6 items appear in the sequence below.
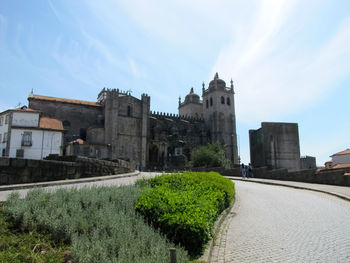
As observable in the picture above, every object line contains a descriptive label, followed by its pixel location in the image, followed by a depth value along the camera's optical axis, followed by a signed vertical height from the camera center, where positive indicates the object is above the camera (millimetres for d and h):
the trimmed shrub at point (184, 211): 4262 -729
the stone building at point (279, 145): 25391 +2617
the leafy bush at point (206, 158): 32062 +1695
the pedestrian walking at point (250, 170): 20809 +114
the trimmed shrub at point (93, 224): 3531 -885
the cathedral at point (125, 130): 39250 +7536
